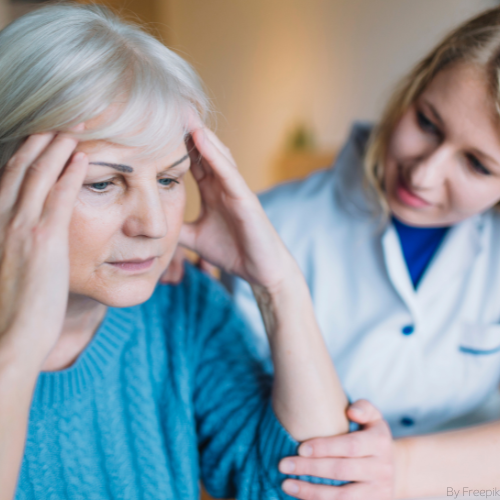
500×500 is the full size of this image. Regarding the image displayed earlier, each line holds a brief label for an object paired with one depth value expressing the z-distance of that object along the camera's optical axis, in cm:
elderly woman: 53
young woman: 91
